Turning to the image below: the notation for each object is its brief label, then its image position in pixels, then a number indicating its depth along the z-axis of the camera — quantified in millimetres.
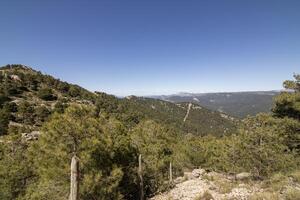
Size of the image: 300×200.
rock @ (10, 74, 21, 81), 38707
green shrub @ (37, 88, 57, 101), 34988
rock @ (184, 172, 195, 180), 12099
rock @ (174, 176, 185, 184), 12189
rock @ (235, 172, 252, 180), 9372
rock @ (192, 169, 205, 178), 12169
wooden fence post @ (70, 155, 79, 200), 3989
